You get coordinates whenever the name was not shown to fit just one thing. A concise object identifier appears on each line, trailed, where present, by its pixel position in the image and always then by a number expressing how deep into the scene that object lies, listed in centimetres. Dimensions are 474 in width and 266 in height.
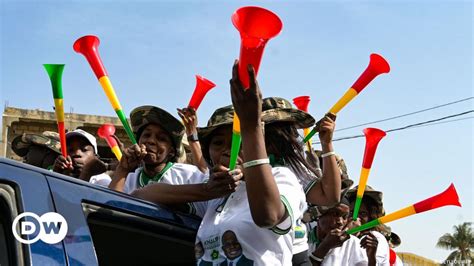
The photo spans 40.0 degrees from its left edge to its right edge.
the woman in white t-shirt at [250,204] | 217
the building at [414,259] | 2189
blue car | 183
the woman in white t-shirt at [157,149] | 368
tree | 3888
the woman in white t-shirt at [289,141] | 278
